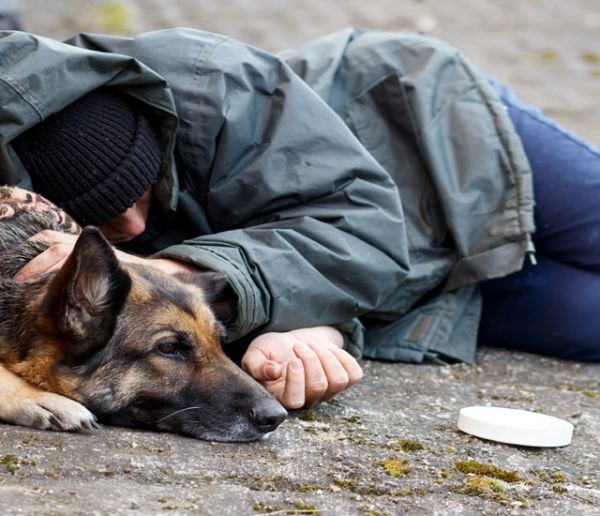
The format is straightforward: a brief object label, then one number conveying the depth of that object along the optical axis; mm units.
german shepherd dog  7512
